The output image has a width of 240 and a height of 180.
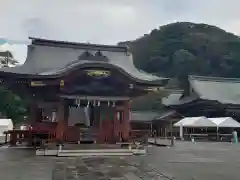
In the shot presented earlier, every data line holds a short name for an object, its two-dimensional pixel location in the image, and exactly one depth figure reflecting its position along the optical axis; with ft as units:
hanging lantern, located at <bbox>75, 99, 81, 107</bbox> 55.83
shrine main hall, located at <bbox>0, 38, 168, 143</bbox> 53.11
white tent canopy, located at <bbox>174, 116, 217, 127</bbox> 104.47
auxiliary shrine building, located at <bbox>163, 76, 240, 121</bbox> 117.39
